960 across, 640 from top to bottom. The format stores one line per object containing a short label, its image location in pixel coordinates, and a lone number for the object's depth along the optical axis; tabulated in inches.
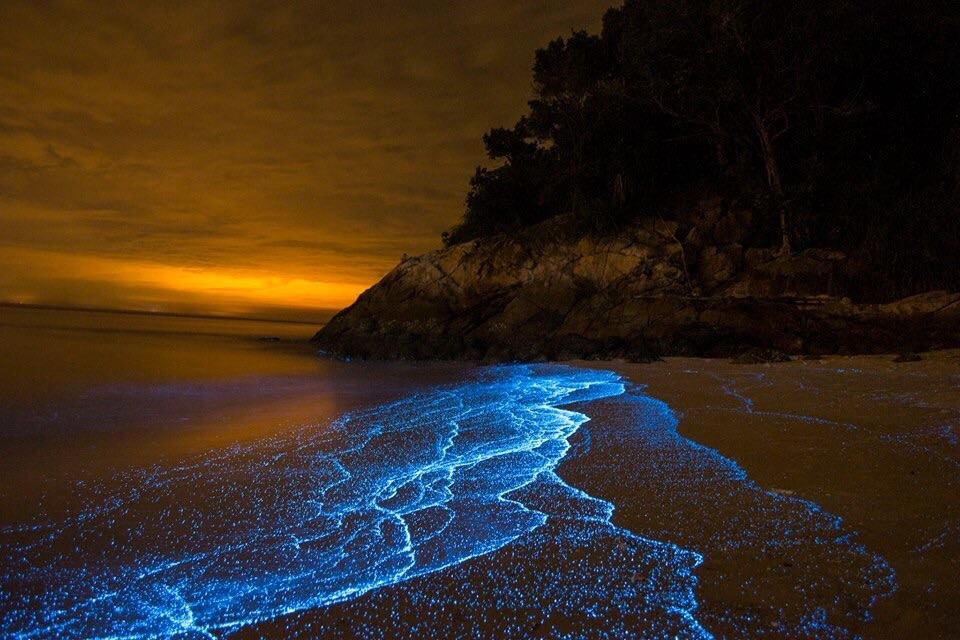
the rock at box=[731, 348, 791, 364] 501.2
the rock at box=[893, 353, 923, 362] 432.5
